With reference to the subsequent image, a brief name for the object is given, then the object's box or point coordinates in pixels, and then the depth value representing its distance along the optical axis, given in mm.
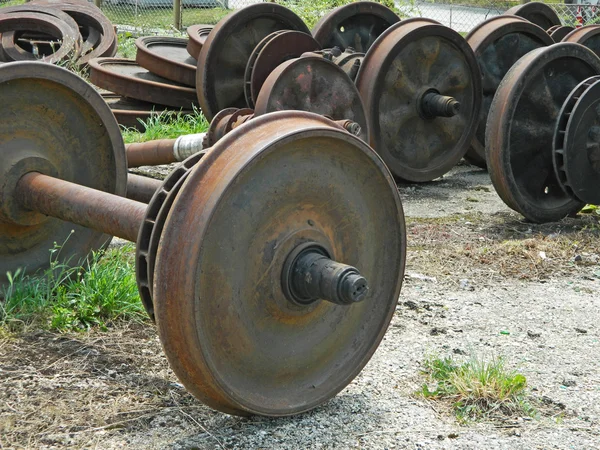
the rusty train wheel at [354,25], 8031
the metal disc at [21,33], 10109
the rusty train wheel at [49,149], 3932
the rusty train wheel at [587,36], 8328
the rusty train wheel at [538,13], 9359
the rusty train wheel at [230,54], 7617
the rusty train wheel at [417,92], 6805
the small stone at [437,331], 3975
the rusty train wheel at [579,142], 5738
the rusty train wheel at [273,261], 2564
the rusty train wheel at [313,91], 6027
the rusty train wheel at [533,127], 5730
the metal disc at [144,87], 8297
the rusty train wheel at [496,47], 7723
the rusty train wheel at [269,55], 7016
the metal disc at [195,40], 8412
